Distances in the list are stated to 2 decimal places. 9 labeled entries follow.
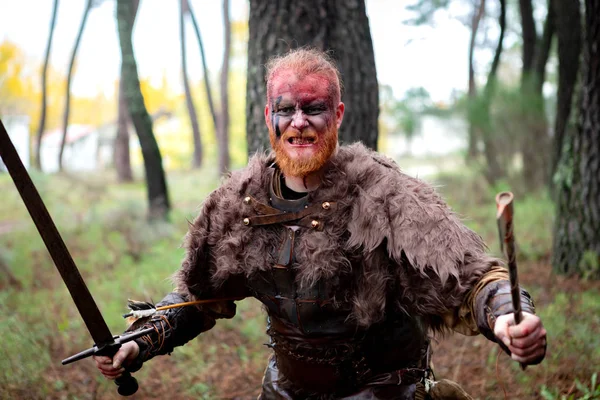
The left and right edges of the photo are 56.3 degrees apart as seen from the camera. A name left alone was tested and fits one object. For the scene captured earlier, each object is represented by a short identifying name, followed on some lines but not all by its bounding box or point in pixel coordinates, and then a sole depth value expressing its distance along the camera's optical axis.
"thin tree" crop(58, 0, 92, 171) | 13.20
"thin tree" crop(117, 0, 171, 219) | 9.73
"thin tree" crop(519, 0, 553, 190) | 10.76
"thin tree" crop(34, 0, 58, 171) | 13.56
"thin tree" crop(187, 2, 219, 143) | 14.98
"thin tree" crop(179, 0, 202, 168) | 18.64
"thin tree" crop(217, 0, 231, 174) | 18.53
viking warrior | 2.43
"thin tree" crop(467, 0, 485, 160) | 11.71
